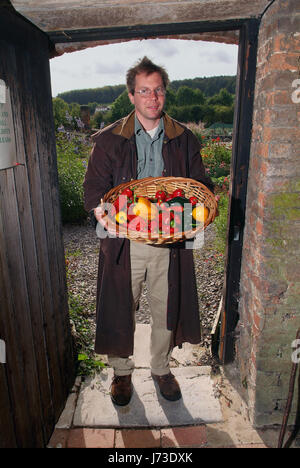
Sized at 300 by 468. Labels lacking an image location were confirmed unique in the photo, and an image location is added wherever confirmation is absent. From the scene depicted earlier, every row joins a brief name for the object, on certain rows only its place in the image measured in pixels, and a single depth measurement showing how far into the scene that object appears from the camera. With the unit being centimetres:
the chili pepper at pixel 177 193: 267
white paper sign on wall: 176
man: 268
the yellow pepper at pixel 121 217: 244
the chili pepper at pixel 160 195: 266
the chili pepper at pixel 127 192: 256
